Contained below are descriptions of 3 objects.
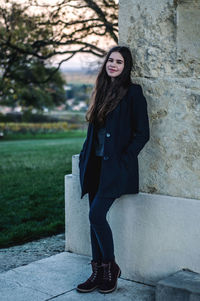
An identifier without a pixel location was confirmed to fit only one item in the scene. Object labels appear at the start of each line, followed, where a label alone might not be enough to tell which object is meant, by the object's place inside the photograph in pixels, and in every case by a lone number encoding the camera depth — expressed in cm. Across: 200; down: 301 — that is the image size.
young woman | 368
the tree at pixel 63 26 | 1139
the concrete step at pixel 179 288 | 322
